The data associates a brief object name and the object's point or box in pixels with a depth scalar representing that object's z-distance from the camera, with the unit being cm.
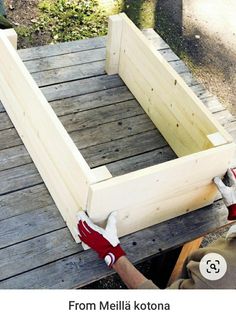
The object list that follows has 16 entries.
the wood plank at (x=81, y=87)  315
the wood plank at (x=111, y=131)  292
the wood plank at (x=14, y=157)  270
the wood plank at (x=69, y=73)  322
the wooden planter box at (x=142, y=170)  220
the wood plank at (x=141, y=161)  278
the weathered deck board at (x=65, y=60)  330
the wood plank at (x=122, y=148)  282
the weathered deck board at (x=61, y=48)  337
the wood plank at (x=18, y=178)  260
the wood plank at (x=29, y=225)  240
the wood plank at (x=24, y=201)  250
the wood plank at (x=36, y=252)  230
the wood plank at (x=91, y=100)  307
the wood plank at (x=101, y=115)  299
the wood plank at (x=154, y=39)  365
